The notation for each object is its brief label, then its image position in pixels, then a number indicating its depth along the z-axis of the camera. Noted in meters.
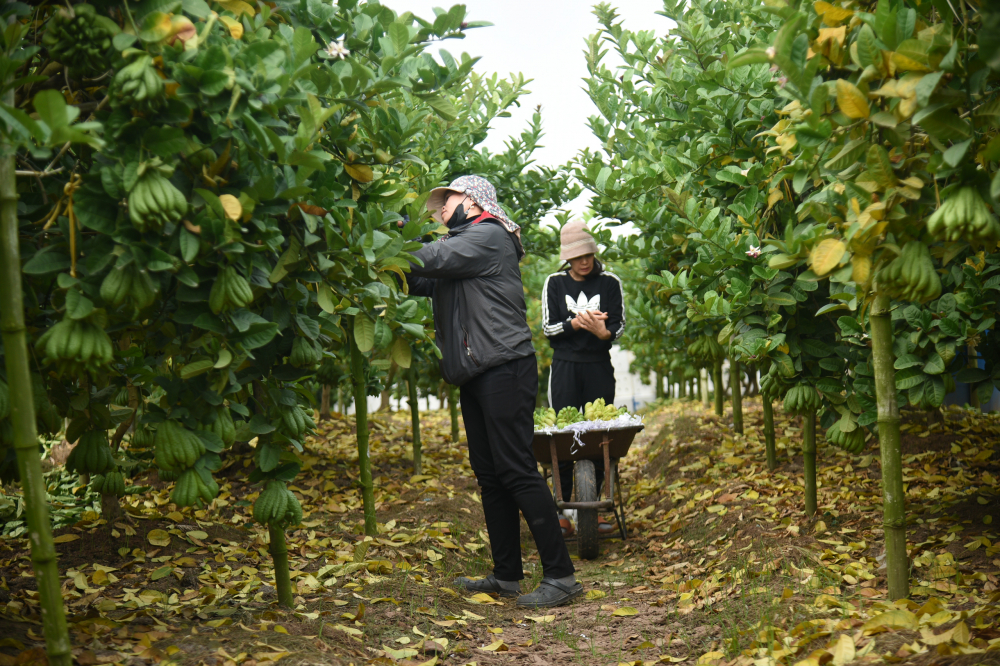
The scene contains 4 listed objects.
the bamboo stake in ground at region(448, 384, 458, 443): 7.58
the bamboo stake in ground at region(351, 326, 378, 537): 4.18
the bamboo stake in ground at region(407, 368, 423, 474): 6.25
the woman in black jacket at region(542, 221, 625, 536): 5.17
